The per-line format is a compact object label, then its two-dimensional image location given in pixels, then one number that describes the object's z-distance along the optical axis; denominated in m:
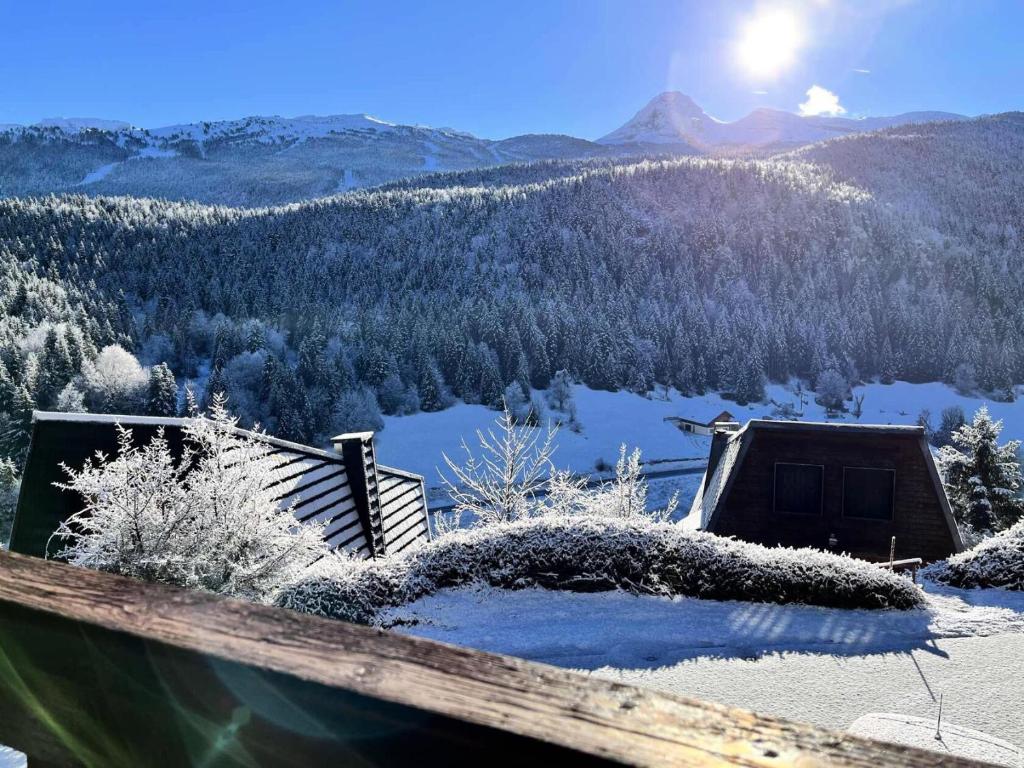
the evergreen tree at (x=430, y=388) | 80.62
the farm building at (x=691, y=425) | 79.81
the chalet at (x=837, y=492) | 15.51
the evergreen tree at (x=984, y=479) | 30.36
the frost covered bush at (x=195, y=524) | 8.63
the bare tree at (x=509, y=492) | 19.53
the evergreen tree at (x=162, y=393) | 64.81
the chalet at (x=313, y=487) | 11.53
